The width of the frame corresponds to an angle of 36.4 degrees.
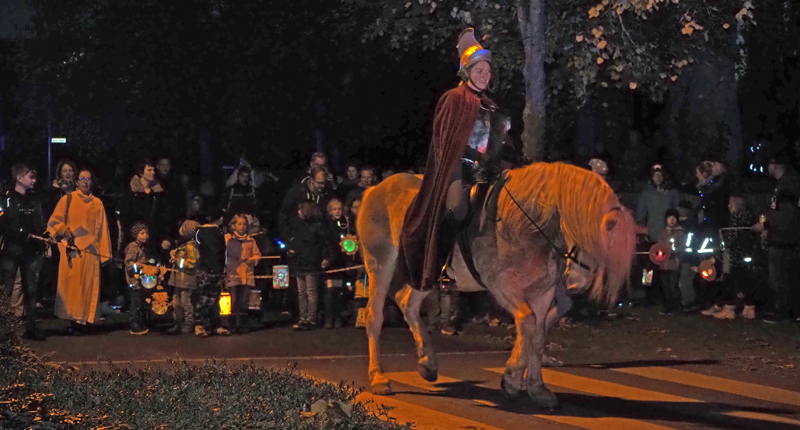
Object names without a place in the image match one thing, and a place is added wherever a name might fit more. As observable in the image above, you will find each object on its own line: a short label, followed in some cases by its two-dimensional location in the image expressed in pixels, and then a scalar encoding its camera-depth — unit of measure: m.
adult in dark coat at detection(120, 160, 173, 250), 16.84
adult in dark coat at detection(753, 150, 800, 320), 16.97
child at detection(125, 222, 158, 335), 15.80
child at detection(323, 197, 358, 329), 16.58
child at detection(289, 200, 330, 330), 16.58
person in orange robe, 15.70
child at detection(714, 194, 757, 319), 17.80
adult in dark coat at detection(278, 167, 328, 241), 16.92
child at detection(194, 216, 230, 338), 15.84
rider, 10.26
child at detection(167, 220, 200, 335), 15.90
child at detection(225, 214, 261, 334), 16.06
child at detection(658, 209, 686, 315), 18.02
